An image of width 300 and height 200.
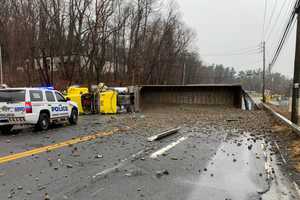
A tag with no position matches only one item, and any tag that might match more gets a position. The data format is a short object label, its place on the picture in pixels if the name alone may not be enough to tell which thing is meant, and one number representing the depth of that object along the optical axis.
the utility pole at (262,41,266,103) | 43.33
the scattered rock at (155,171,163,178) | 5.76
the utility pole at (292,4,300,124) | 12.37
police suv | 11.09
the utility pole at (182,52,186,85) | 74.94
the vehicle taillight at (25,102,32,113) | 11.21
